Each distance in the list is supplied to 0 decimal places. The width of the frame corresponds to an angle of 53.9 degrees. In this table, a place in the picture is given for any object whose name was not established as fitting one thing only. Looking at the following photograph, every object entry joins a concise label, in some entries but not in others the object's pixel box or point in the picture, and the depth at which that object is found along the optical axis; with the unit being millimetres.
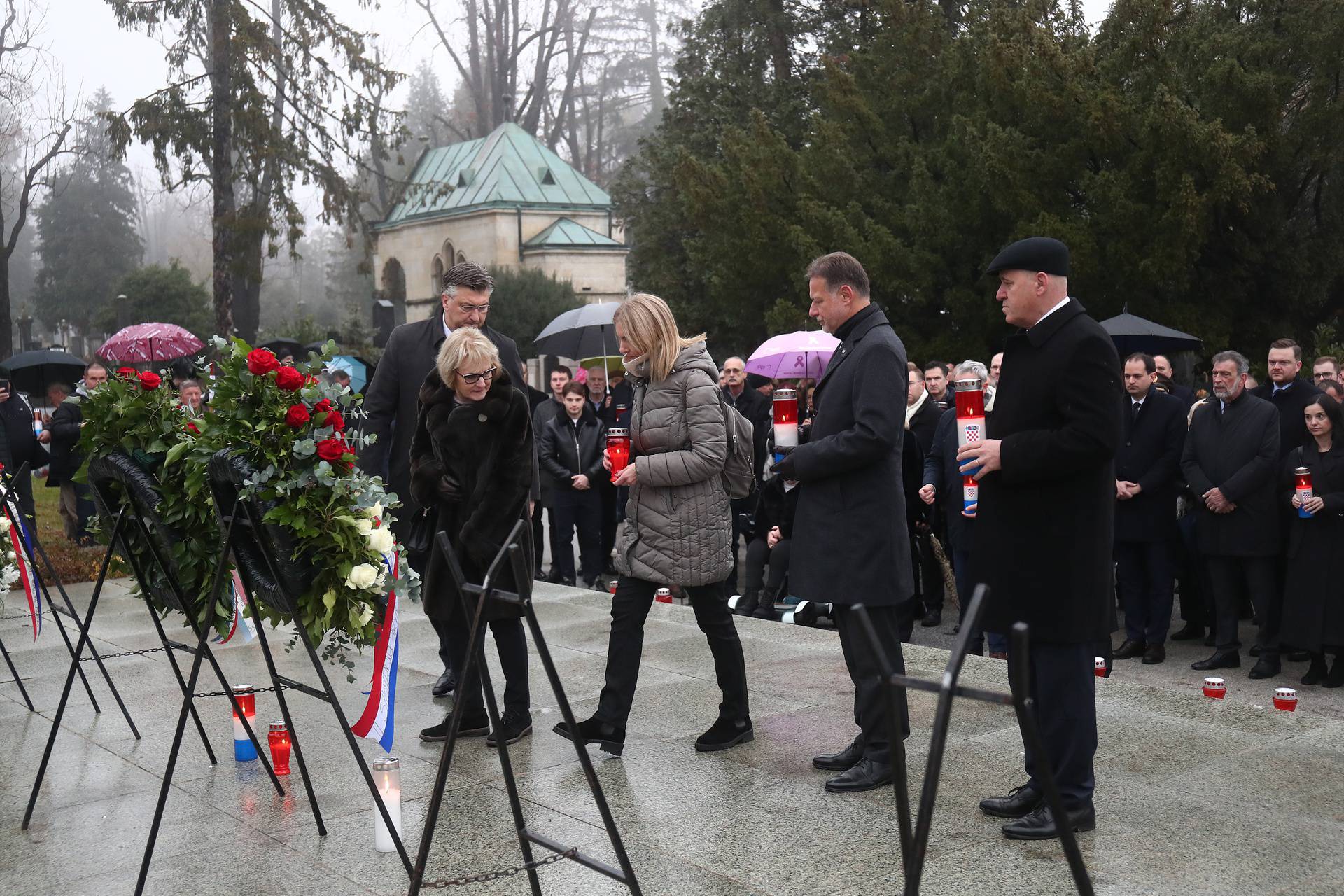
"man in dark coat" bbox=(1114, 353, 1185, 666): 8992
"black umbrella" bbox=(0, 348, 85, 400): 19078
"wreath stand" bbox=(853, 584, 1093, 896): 2488
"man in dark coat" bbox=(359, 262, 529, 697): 6422
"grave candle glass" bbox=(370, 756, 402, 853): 4422
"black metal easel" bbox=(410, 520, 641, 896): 3336
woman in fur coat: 5555
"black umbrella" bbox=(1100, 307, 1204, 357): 11977
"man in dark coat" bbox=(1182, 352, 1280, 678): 8602
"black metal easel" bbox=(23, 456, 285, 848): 4969
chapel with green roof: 48562
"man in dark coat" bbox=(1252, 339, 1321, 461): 9195
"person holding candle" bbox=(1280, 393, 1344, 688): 8039
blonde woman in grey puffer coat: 5332
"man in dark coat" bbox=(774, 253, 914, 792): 4977
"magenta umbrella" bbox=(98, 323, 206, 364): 20688
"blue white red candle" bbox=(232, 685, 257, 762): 5712
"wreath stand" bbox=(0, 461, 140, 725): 5926
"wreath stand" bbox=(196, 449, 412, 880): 4234
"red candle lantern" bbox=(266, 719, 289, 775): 5469
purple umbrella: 12750
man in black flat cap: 4383
